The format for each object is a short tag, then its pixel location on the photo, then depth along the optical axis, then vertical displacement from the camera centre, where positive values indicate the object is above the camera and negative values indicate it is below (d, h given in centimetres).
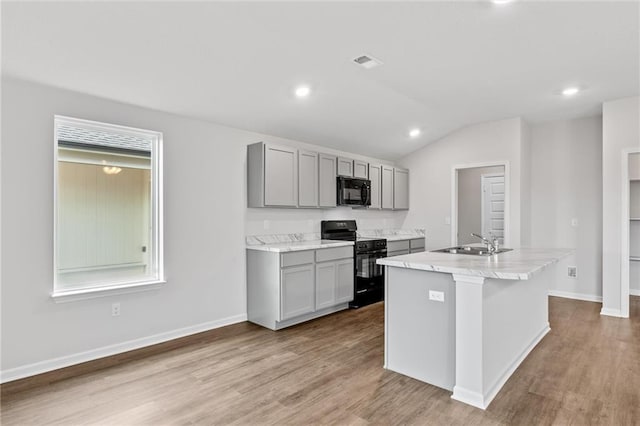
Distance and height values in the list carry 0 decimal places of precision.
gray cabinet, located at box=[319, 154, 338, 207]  483 +43
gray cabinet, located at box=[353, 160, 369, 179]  534 +65
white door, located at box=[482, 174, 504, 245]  670 +15
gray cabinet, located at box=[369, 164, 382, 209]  564 +43
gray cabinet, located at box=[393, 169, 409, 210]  608 +39
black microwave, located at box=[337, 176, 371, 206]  506 +30
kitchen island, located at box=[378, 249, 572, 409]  238 -78
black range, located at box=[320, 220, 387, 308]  487 -67
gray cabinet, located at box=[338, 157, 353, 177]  510 +65
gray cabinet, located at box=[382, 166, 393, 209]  586 +41
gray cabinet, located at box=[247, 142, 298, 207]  415 +44
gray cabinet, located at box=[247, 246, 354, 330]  392 -84
